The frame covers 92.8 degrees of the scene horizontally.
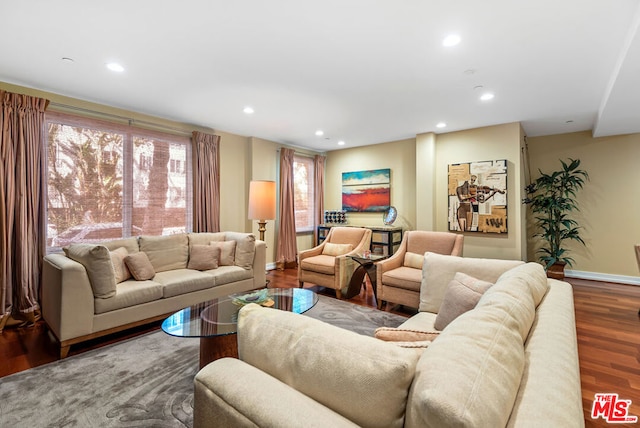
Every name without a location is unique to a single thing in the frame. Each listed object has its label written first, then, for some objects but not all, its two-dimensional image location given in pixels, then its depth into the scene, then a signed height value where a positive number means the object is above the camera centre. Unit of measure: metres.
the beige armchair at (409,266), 3.29 -0.64
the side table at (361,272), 3.91 -0.78
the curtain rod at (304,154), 6.05 +1.22
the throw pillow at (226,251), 3.91 -0.49
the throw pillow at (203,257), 3.71 -0.53
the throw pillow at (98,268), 2.65 -0.46
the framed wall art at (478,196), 4.55 +0.23
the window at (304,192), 6.21 +0.43
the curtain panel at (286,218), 5.72 -0.09
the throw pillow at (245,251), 3.94 -0.48
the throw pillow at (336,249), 4.53 -0.55
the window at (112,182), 3.38 +0.42
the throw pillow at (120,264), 3.06 -0.50
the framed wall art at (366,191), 5.93 +0.44
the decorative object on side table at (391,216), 5.68 -0.07
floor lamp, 4.21 +0.18
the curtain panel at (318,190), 6.50 +0.49
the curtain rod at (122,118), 3.40 +1.22
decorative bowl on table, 2.50 -0.72
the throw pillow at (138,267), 3.19 -0.55
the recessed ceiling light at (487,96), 3.38 +1.30
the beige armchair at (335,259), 4.00 -0.65
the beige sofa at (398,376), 0.72 -0.46
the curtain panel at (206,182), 4.51 +0.49
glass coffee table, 2.04 -0.78
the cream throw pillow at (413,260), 3.67 -0.59
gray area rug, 1.76 -1.16
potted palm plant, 4.91 +0.02
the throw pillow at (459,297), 1.78 -0.52
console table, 5.41 -0.49
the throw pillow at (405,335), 1.30 -0.53
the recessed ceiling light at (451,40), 2.24 +1.29
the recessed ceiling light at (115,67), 2.69 +1.34
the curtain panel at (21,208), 2.96 +0.08
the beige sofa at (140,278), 2.53 -0.67
